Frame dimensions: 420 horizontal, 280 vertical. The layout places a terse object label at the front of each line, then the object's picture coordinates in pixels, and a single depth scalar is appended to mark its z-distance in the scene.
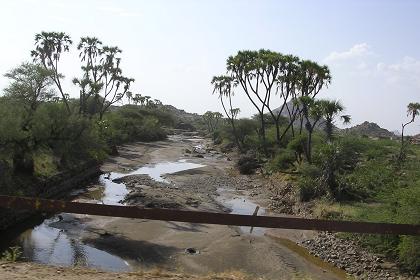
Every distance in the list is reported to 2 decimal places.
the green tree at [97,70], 57.19
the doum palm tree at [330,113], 33.41
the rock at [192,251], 20.36
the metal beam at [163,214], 5.14
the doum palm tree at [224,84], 60.65
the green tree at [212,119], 129.30
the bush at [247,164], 46.75
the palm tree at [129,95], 114.38
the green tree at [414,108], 41.62
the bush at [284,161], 39.81
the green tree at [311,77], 42.28
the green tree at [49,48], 53.22
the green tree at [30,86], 32.06
